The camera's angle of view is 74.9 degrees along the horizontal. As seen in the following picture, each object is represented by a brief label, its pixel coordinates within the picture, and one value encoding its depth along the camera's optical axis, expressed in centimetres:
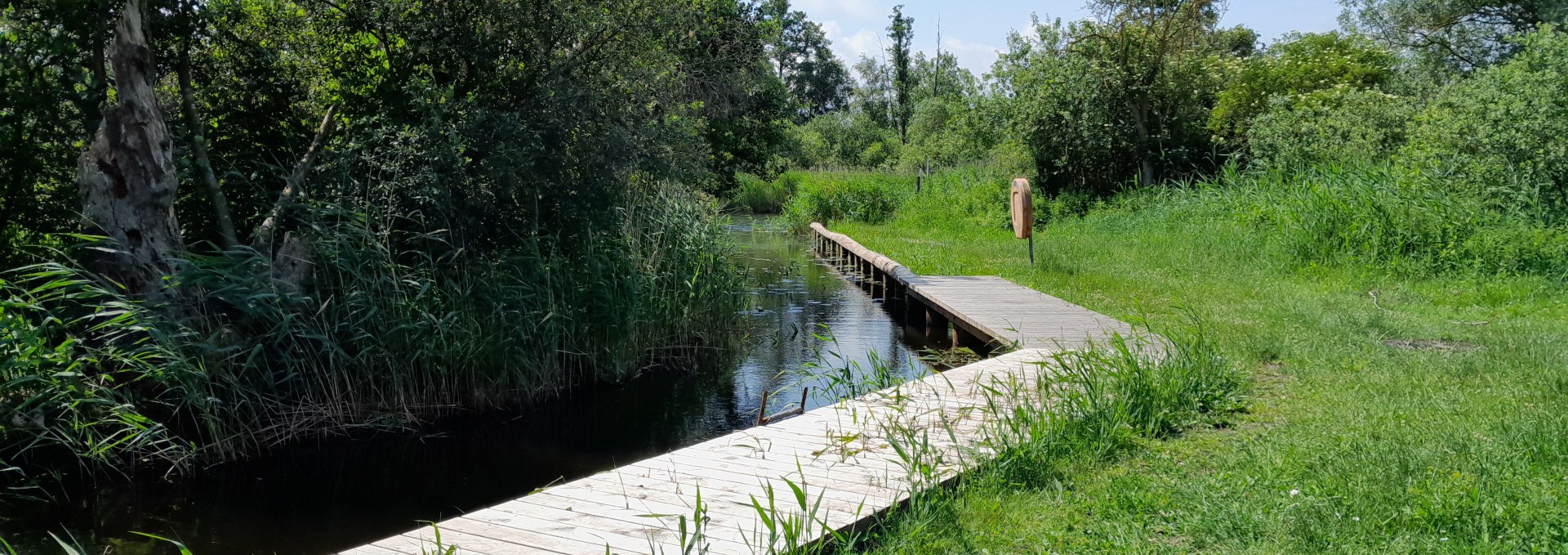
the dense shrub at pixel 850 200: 2775
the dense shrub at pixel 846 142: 4491
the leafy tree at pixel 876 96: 5688
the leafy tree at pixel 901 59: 5500
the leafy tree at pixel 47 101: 752
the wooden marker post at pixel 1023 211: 1334
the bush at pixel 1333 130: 1472
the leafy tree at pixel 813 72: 6253
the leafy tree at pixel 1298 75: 1812
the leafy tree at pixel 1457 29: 2655
